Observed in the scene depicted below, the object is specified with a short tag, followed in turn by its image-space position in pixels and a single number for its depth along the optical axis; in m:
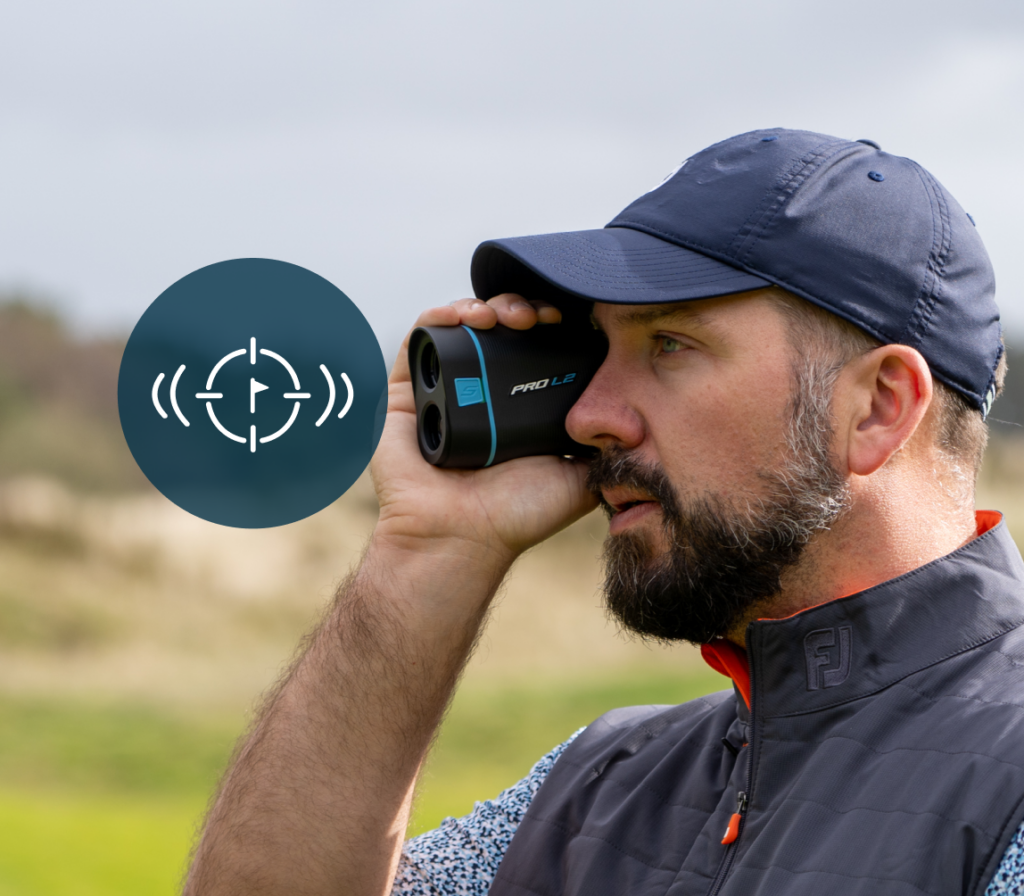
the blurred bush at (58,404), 22.62
